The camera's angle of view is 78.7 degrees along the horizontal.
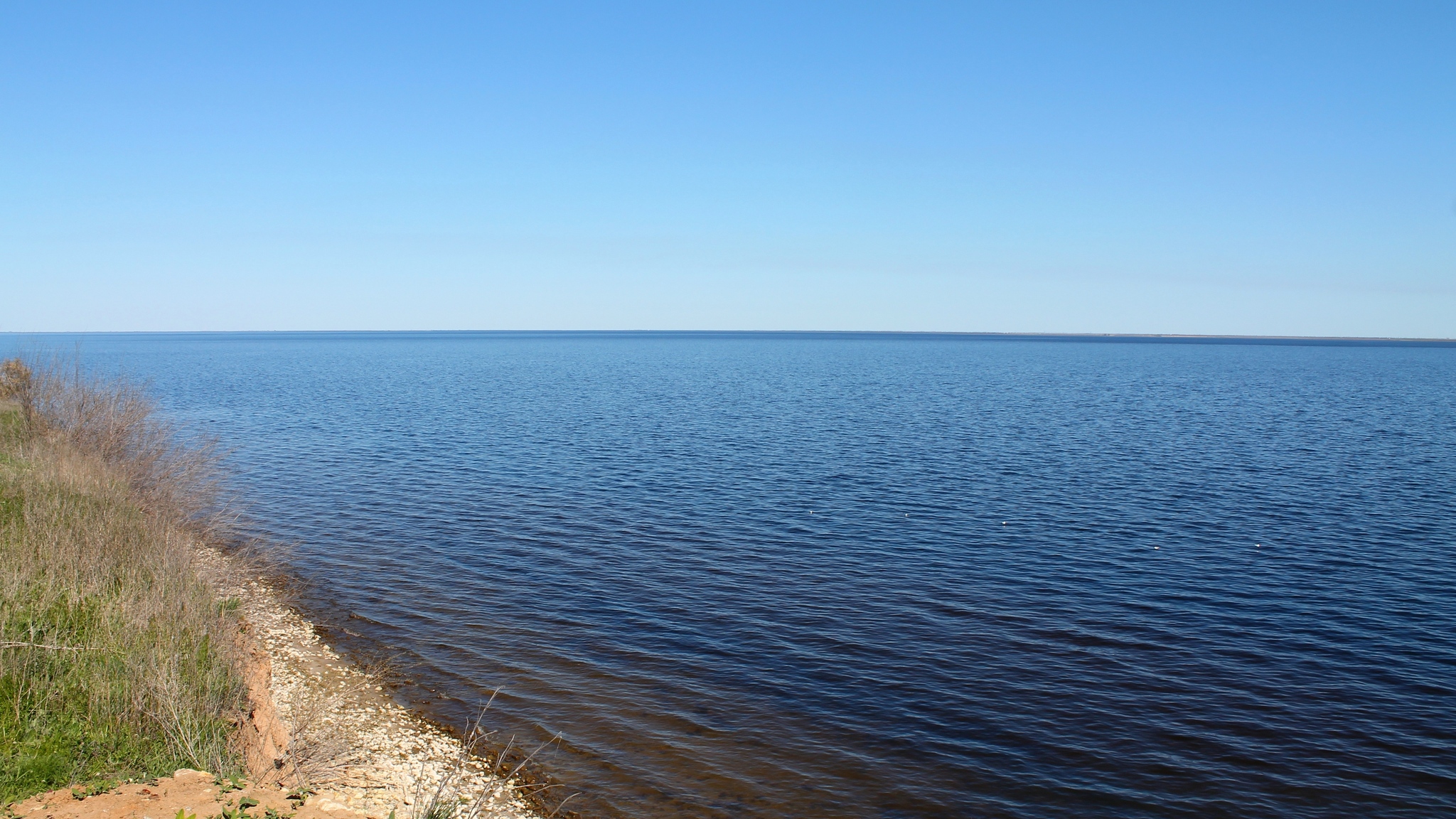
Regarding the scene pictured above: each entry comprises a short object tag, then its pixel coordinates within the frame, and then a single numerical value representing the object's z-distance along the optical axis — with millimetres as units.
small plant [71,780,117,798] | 11375
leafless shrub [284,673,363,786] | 13266
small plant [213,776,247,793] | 11594
